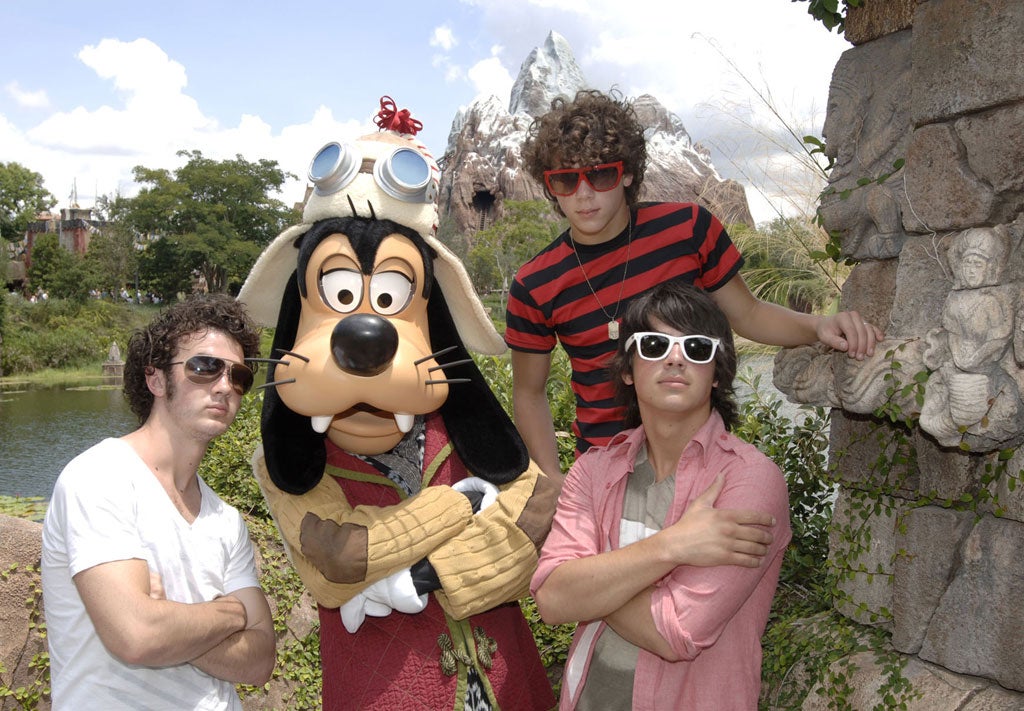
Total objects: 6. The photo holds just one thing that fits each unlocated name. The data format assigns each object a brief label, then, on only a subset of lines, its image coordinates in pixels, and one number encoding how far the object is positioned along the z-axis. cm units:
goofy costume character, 207
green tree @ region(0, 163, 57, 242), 3750
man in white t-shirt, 174
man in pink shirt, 159
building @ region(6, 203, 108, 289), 4691
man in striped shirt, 232
